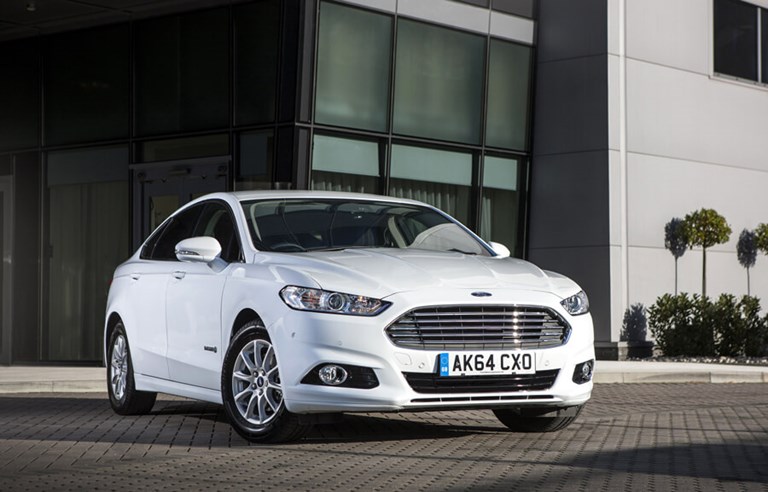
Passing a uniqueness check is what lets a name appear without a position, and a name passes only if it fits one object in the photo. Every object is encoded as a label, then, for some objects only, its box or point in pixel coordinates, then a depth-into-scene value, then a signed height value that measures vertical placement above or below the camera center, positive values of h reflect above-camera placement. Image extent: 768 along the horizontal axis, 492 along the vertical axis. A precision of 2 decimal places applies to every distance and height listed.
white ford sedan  7.54 -0.46
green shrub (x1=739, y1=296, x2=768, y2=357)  20.61 -1.28
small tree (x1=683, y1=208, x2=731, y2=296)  21.11 +0.33
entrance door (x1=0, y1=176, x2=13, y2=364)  19.99 -0.44
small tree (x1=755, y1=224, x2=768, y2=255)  22.56 +0.22
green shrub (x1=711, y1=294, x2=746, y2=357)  20.48 -1.24
